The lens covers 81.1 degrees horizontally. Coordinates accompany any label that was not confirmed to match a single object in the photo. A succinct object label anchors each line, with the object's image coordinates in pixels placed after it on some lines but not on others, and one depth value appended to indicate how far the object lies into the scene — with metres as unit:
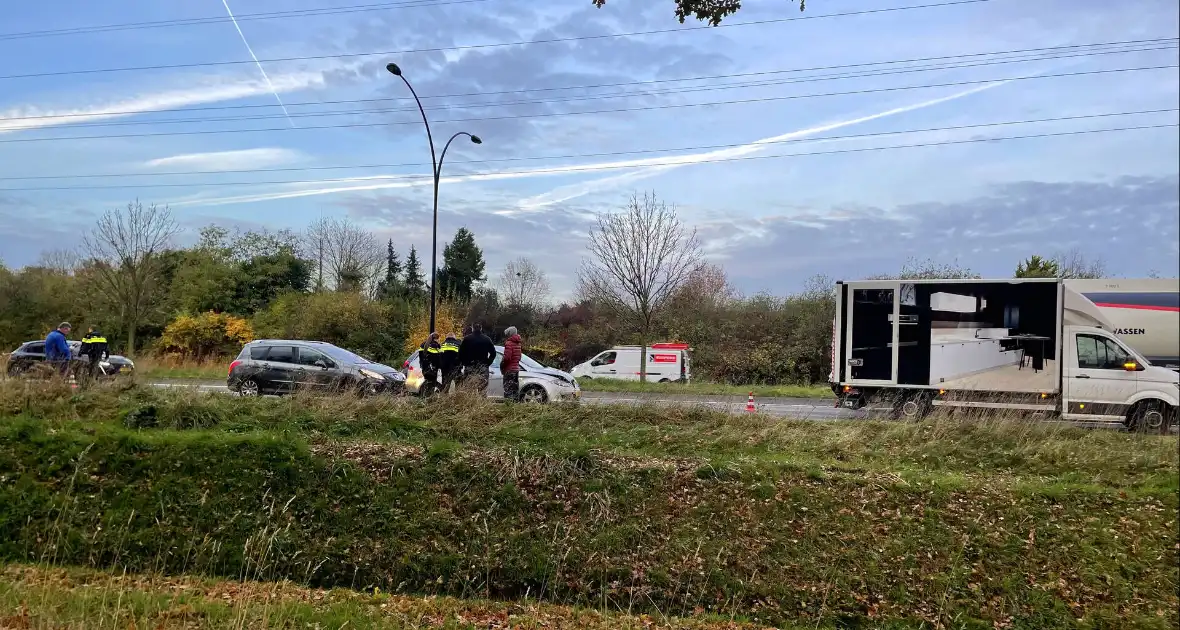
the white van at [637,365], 27.72
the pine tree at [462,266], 37.84
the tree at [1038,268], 24.14
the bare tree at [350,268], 40.28
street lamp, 22.67
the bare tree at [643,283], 25.11
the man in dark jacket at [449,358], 12.86
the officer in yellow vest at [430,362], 13.09
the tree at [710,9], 5.91
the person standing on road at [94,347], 15.44
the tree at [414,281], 36.47
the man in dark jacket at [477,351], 12.89
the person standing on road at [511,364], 12.94
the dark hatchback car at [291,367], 15.05
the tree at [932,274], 26.02
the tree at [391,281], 37.66
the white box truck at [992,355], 12.17
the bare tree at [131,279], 23.89
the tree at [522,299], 36.41
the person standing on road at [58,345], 12.96
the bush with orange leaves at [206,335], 30.30
